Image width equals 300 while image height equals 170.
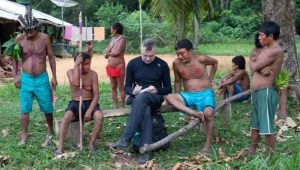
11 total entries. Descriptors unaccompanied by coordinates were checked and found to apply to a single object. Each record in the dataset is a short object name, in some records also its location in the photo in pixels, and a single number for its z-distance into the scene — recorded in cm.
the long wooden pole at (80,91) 460
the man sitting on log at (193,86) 459
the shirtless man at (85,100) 457
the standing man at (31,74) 496
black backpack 461
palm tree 816
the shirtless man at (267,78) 410
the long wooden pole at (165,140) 432
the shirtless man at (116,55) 635
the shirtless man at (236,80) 667
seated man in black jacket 445
